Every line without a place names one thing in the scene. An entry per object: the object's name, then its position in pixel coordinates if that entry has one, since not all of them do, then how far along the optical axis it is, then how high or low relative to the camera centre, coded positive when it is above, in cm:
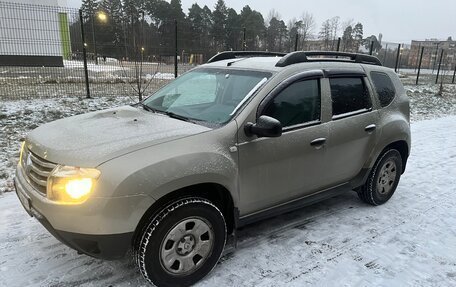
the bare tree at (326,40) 1999 +70
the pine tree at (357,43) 2355 +68
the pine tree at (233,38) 1319 +44
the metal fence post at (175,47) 1099 +6
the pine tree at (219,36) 1262 +46
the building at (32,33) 981 +33
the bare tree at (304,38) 1757 +71
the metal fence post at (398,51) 2219 +24
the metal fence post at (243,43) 1321 +27
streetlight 1023 +83
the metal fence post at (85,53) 1001 -17
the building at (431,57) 2691 -5
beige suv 259 -86
